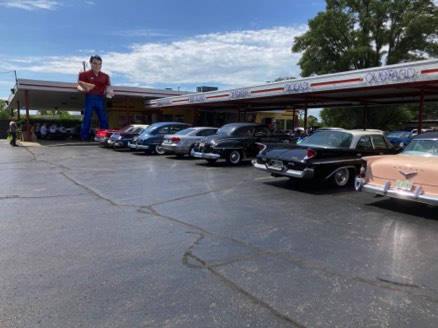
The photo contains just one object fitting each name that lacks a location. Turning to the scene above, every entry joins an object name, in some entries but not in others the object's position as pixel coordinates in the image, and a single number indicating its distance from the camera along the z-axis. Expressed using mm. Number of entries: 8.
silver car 16141
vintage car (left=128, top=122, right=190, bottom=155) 18234
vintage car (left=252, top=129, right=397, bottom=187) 8727
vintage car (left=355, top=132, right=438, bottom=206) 6230
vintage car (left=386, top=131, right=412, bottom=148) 26125
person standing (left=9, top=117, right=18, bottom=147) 25402
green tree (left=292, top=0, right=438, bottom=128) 32688
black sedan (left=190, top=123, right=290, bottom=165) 13406
